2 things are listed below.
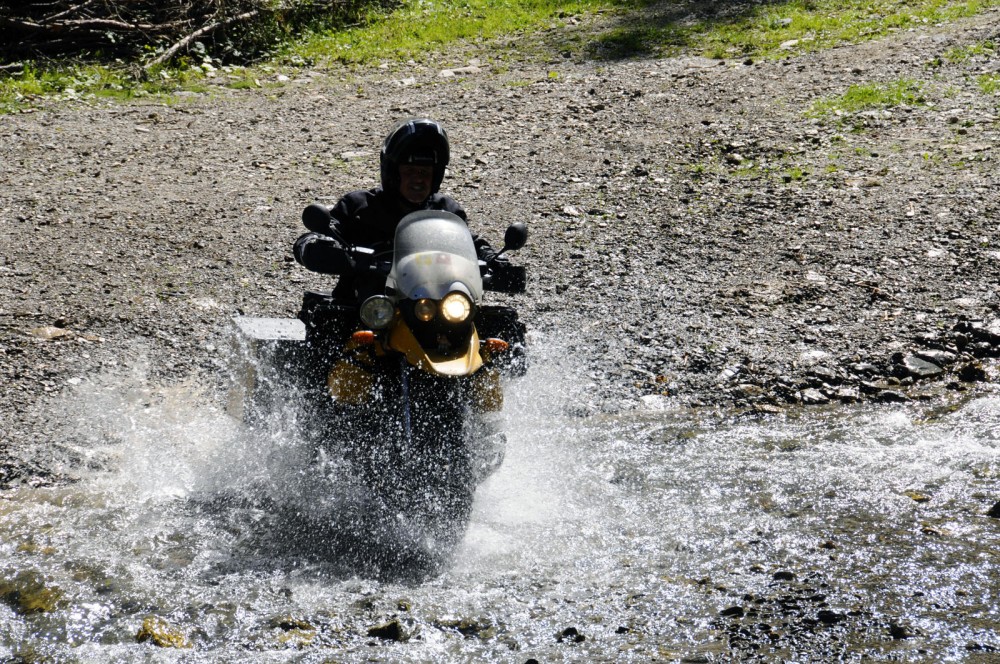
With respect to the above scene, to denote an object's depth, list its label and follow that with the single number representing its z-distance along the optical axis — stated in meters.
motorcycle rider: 10.79
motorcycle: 9.10
